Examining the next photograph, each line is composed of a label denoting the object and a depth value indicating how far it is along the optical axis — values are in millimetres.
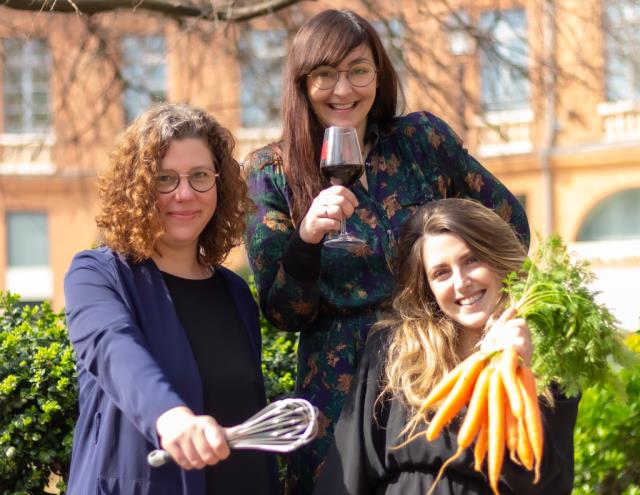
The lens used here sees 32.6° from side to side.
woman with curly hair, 2826
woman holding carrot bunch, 2936
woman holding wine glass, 3400
